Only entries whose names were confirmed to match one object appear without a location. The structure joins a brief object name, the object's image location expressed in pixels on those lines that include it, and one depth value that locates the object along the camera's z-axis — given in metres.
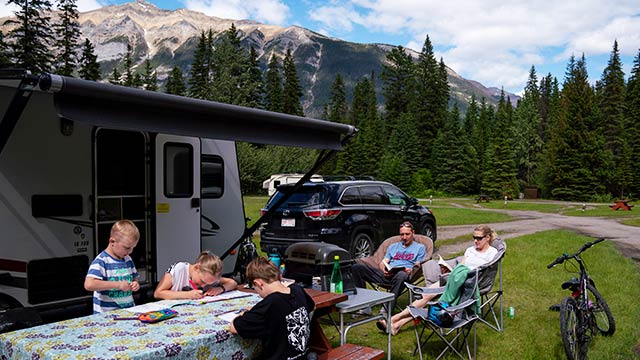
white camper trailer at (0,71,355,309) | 3.36
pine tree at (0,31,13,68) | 35.62
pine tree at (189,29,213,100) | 65.44
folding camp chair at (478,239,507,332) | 5.55
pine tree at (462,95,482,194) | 51.56
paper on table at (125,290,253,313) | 3.43
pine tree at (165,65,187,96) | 65.81
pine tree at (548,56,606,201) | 42.78
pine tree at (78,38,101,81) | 53.34
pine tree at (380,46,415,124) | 74.00
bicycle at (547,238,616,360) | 4.80
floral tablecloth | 2.60
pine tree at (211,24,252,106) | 52.94
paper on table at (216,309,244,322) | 3.22
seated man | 6.59
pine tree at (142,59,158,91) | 69.50
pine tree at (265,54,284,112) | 69.44
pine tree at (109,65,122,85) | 63.53
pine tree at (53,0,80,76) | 48.47
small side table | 4.15
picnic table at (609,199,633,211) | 27.81
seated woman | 5.61
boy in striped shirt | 3.67
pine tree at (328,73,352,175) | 77.61
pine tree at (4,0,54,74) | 39.82
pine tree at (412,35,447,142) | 66.06
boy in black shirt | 3.03
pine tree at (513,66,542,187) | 54.62
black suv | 9.07
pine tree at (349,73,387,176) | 58.56
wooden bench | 3.79
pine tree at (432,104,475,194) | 51.28
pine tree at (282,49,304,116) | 69.25
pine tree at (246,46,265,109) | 60.49
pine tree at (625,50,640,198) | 43.72
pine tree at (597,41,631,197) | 44.22
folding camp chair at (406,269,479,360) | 4.76
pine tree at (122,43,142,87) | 65.62
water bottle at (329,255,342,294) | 4.61
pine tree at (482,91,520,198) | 46.62
